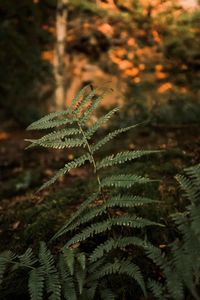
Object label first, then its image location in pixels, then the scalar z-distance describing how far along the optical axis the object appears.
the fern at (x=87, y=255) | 2.17
